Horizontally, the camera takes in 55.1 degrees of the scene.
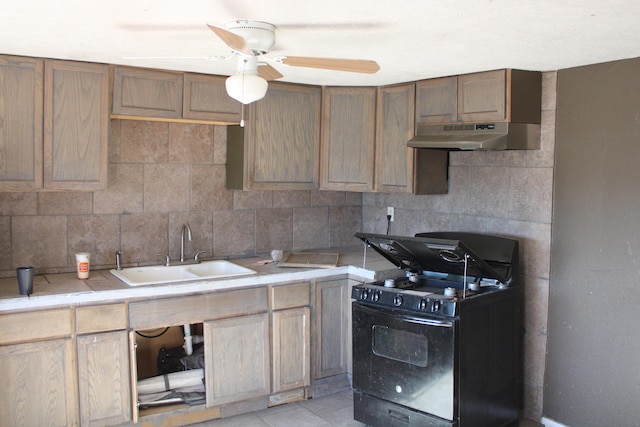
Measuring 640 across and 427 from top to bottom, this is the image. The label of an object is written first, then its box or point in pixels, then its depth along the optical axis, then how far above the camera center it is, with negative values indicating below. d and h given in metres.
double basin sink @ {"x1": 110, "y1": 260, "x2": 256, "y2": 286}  3.81 -0.53
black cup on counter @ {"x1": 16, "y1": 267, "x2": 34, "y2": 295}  3.07 -0.48
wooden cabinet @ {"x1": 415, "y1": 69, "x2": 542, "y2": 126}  3.39 +0.56
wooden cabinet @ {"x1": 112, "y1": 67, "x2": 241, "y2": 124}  3.54 +0.55
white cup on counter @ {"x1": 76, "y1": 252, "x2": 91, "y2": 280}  3.51 -0.46
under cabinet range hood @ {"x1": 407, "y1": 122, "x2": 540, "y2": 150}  3.38 +0.33
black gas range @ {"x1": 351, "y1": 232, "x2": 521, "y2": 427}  3.16 -0.78
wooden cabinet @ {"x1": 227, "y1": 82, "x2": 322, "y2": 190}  4.04 +0.32
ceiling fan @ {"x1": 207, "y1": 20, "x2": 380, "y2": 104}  2.26 +0.49
